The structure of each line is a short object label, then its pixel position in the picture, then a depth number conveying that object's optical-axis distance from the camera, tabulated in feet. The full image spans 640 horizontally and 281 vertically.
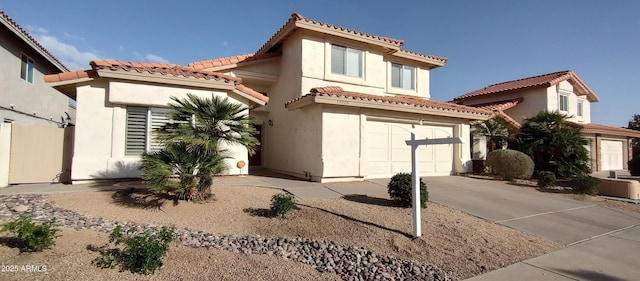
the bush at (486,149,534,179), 44.55
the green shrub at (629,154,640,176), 58.22
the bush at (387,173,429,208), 24.21
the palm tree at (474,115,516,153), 54.34
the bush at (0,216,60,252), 13.07
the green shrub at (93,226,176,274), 12.87
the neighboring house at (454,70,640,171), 70.74
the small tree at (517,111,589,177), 46.93
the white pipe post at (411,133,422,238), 18.49
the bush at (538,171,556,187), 39.73
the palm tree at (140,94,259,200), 22.11
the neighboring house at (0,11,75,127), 43.39
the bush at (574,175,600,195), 37.01
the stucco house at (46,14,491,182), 30.89
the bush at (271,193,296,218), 20.89
